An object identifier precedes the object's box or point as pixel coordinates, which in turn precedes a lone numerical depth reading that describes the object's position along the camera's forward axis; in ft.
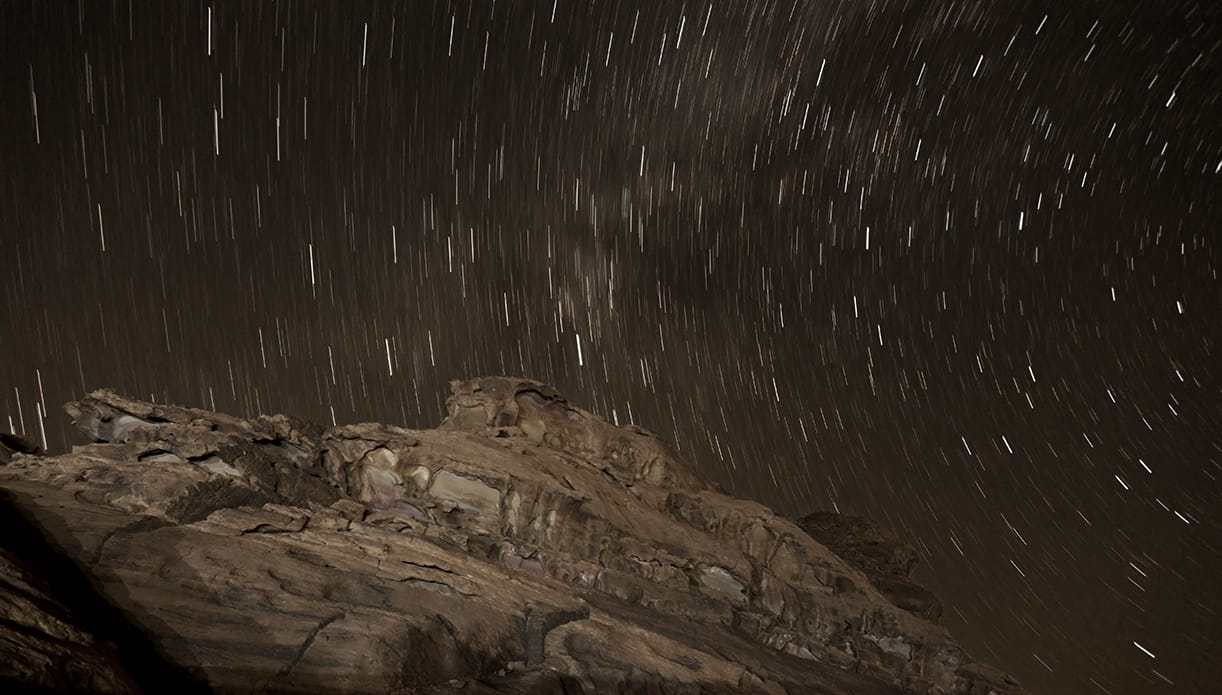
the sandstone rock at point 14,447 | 50.96
